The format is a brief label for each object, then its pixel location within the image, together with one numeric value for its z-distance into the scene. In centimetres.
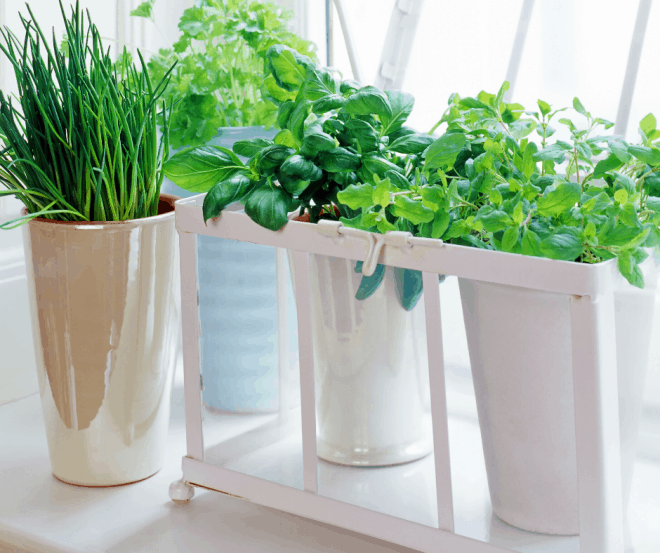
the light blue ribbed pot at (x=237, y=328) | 148
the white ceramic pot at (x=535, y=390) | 131
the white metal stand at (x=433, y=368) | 129
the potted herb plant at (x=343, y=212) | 137
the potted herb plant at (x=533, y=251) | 130
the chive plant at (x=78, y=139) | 143
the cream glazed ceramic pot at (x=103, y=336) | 145
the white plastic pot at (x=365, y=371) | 139
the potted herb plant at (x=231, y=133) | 149
